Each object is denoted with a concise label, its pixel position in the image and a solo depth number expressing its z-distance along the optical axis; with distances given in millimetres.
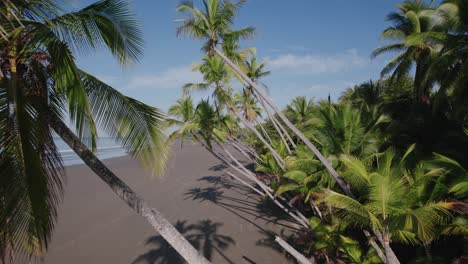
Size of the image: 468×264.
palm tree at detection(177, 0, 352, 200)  8477
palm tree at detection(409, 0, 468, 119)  6914
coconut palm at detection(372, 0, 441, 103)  11594
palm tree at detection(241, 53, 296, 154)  12467
